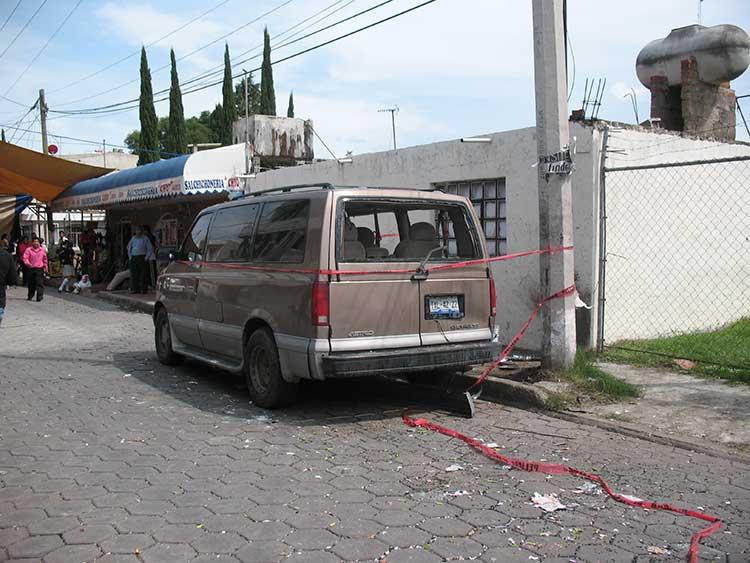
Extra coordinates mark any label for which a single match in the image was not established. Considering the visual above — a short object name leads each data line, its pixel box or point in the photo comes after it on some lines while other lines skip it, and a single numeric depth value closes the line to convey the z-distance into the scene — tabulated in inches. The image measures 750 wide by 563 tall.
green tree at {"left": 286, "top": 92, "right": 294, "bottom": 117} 1999.3
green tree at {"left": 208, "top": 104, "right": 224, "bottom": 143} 1763.5
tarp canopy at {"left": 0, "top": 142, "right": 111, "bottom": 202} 757.9
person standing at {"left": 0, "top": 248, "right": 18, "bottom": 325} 405.1
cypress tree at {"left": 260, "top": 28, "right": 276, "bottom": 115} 1694.1
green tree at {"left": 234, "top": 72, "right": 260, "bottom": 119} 1990.9
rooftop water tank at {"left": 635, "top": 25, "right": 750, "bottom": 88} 400.8
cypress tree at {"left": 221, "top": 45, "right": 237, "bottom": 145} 1685.0
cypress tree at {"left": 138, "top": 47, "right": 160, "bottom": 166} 1715.1
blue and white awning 605.0
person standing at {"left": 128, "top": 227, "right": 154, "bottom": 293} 697.0
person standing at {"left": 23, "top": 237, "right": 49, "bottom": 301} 700.0
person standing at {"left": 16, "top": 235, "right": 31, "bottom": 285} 815.5
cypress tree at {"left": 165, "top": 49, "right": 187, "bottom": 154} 1753.2
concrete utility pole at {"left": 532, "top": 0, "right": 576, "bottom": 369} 279.9
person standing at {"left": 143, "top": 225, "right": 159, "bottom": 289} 714.2
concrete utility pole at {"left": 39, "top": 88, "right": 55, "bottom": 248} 1151.0
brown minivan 231.0
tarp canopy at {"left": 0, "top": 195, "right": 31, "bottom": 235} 876.0
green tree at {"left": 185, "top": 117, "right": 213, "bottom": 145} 2535.9
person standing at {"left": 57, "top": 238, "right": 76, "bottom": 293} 815.1
